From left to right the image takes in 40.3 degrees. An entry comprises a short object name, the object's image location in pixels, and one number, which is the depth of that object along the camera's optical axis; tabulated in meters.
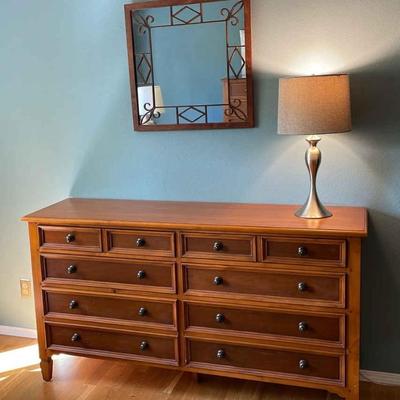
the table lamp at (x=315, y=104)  2.22
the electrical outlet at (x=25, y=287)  3.27
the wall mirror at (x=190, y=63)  2.60
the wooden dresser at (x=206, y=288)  2.29
